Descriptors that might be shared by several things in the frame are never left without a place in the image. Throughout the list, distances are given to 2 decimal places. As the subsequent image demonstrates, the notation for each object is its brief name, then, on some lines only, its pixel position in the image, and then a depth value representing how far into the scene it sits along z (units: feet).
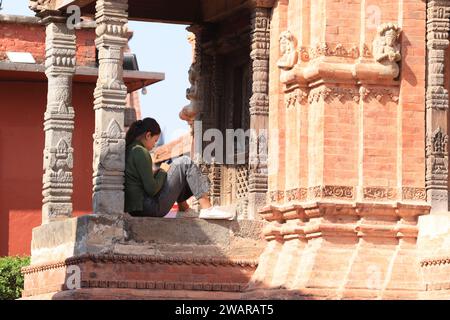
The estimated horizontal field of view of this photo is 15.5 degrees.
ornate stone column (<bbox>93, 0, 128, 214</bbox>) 67.67
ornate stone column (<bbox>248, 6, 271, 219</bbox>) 71.10
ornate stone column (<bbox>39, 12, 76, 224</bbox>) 73.87
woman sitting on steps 69.36
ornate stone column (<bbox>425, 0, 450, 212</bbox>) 64.95
